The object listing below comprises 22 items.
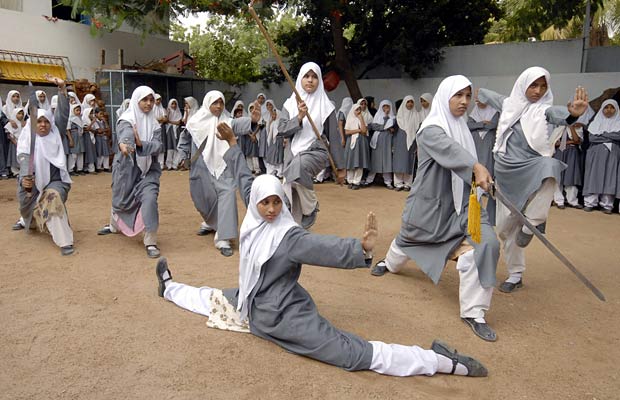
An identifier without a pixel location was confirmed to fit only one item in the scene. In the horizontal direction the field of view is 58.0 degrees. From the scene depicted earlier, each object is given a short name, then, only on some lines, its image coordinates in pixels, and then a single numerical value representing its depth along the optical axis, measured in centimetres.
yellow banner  1238
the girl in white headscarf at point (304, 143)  560
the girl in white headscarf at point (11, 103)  1100
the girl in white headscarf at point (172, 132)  1307
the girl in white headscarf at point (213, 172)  582
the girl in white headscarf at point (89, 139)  1197
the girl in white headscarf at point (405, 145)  1050
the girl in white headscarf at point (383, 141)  1062
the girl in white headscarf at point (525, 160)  459
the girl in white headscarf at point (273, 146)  1180
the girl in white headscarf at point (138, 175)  570
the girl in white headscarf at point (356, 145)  1068
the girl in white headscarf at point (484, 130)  912
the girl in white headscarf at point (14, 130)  1059
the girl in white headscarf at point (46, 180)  564
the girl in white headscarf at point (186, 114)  1240
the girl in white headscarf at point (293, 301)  320
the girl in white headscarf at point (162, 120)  1253
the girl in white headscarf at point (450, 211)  385
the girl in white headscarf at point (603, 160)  823
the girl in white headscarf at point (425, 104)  1027
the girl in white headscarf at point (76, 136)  1164
